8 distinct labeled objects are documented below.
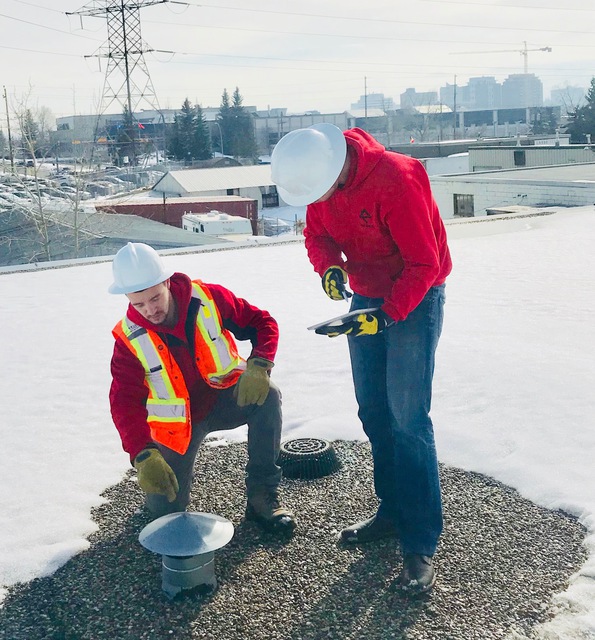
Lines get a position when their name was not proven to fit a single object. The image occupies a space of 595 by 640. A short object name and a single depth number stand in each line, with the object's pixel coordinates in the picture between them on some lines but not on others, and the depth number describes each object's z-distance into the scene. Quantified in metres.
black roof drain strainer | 3.85
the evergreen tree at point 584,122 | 48.09
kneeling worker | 3.08
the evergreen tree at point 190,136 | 58.78
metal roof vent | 2.74
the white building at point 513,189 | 18.45
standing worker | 2.70
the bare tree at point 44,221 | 24.48
